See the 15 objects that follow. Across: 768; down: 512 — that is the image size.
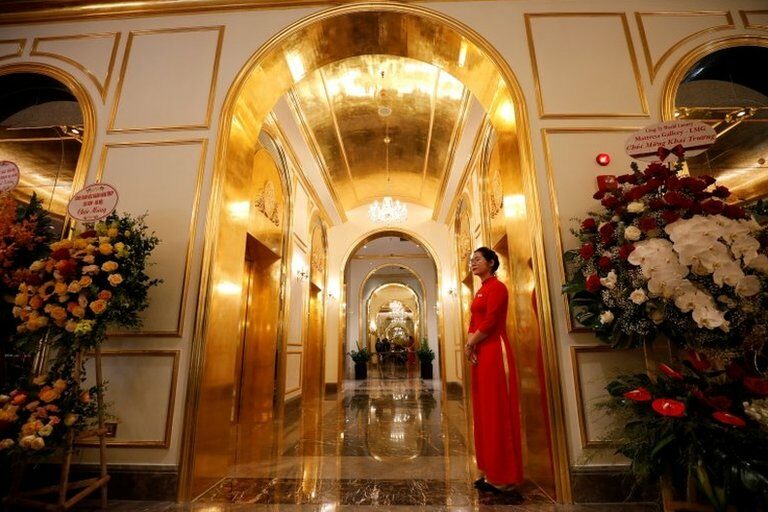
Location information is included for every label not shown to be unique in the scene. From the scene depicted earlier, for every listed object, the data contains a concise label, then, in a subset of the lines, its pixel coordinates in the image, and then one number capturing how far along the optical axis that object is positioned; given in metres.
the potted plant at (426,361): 12.11
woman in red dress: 2.37
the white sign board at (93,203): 2.44
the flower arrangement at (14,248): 2.21
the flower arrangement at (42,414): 1.85
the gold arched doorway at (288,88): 2.46
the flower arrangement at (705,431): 1.52
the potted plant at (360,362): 12.35
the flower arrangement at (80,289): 2.04
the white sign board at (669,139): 2.33
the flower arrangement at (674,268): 1.70
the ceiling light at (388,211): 8.06
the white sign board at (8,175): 2.60
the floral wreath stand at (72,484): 1.92
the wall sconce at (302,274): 6.48
